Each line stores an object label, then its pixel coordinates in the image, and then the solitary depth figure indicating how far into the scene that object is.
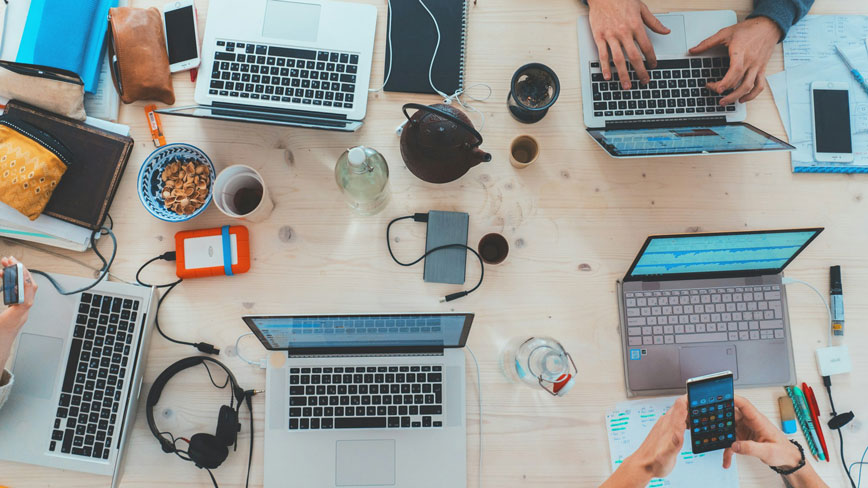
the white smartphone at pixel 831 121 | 1.08
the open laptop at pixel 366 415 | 0.97
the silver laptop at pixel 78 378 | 0.94
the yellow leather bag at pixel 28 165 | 0.94
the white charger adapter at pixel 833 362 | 1.03
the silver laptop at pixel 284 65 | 1.03
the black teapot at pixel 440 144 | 0.87
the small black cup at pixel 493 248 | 1.05
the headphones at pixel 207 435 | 0.92
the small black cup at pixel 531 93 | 1.02
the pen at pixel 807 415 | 1.00
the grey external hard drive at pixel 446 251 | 1.04
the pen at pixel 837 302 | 1.04
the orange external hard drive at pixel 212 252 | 1.02
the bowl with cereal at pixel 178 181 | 1.00
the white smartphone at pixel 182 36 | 1.06
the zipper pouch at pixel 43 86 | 0.97
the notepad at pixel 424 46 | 1.09
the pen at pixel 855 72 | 1.09
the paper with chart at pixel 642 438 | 0.99
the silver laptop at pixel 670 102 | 1.02
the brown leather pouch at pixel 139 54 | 1.02
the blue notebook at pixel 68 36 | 1.01
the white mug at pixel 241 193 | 0.98
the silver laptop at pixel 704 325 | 1.01
